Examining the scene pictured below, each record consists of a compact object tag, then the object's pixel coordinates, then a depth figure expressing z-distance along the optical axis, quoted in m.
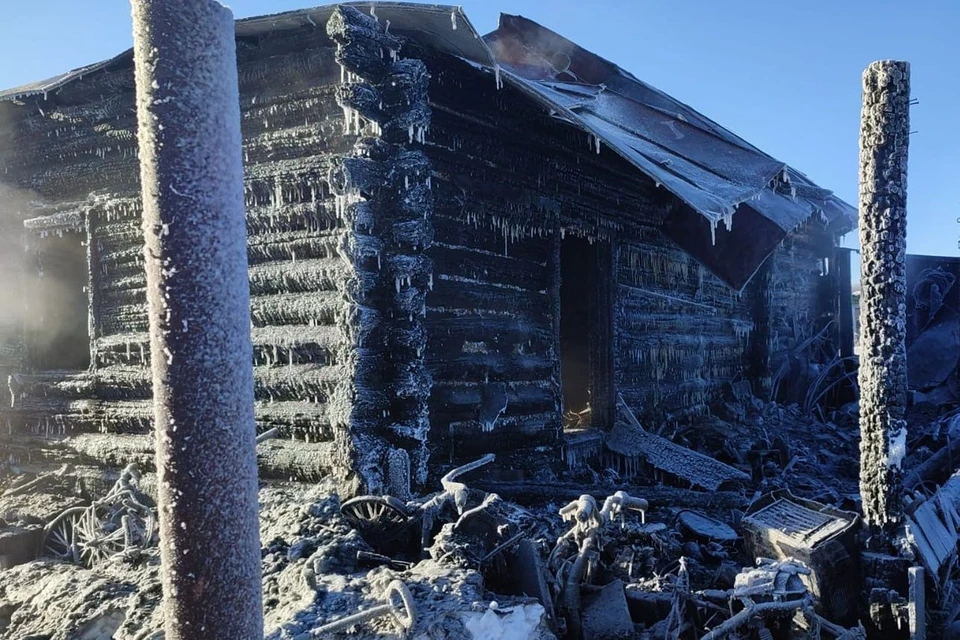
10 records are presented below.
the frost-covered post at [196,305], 1.85
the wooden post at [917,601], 4.07
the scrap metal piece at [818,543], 4.36
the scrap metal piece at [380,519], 4.27
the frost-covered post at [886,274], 4.51
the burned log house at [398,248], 5.05
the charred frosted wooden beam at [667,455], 6.65
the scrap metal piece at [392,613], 2.89
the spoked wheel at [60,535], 5.45
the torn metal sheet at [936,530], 4.51
